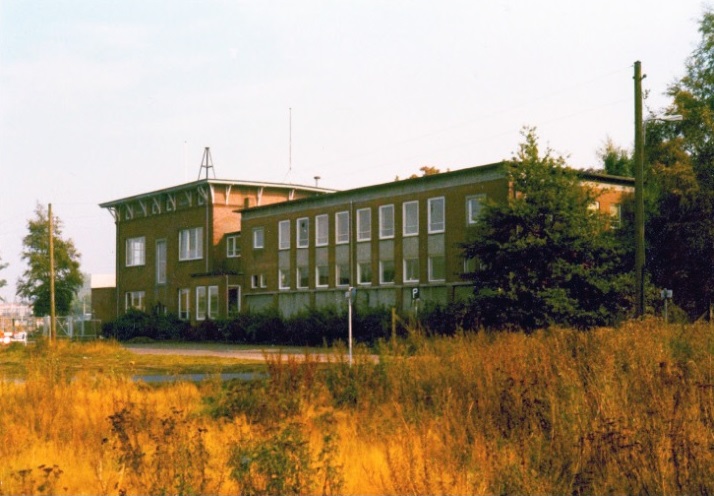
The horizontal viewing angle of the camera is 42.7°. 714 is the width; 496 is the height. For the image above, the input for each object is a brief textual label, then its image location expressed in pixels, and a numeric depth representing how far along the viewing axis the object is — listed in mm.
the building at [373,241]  46781
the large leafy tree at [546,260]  31406
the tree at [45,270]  85625
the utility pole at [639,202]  27109
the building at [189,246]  63281
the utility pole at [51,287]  48938
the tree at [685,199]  42781
